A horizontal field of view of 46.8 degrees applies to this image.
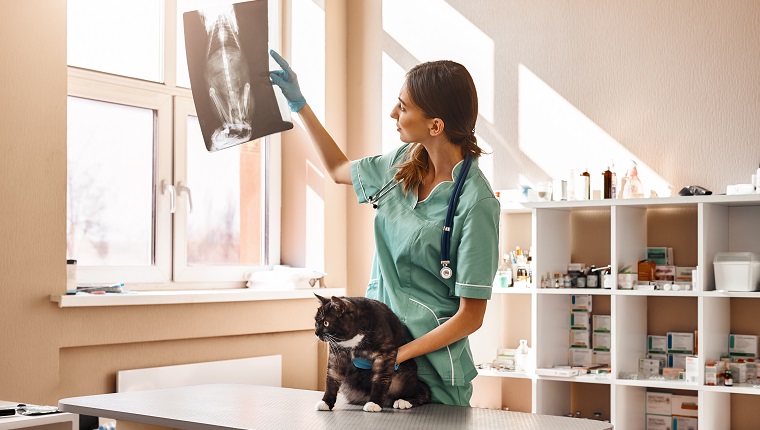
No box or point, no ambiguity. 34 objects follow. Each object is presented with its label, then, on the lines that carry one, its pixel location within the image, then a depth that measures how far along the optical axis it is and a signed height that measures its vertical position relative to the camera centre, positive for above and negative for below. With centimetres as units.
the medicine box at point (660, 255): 383 -8
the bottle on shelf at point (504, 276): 403 -18
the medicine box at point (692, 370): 347 -53
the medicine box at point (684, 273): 375 -16
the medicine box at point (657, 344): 383 -47
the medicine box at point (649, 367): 374 -56
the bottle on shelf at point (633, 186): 377 +22
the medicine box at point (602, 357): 391 -54
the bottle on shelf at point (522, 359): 396 -56
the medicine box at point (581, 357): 393 -54
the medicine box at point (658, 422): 377 -80
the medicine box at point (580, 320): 398 -38
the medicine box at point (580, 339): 397 -46
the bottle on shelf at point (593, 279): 381 -19
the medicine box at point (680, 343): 376 -46
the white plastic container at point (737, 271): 338 -13
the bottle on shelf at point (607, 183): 377 +23
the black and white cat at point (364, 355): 177 -25
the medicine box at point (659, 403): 377 -72
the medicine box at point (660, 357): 380 -53
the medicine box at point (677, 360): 375 -53
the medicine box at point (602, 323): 394 -39
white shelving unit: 350 -30
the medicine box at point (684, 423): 371 -79
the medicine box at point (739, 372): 348 -54
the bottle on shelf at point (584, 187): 383 +22
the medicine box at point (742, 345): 360 -45
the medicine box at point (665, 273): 375 -16
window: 383 +31
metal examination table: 166 -36
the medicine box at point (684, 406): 371 -72
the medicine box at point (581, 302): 399 -30
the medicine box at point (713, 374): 345 -54
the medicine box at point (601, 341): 392 -47
